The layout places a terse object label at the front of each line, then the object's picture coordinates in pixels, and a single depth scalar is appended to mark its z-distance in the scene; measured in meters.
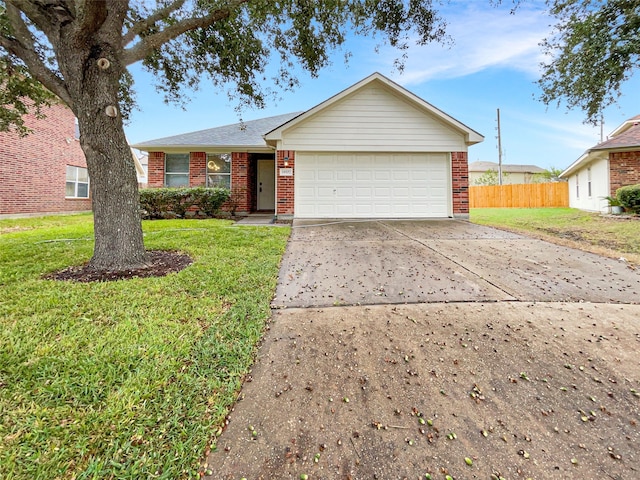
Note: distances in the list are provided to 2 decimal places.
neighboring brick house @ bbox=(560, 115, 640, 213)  13.63
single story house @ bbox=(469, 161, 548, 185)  40.84
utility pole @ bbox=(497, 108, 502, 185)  28.30
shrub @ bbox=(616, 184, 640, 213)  11.88
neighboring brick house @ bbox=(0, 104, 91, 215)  12.65
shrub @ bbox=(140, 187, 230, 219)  11.52
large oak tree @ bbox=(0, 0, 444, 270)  4.32
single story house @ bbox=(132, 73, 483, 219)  10.20
